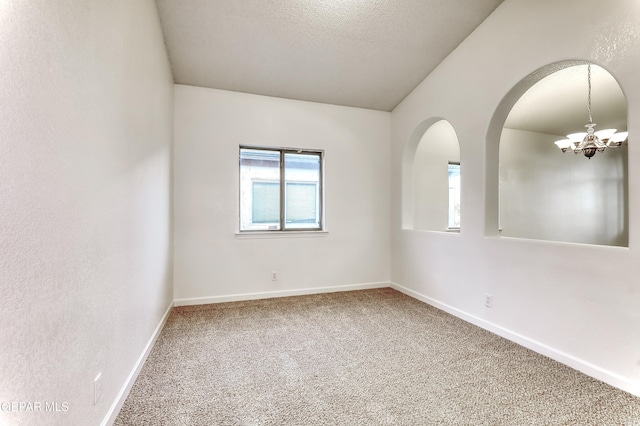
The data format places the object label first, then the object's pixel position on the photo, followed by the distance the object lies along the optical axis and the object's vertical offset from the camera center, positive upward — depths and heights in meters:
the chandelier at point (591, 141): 3.06 +0.83
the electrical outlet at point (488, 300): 2.85 -0.81
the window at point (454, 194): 4.90 +0.34
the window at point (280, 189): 4.00 +0.35
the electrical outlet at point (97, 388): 1.37 -0.81
